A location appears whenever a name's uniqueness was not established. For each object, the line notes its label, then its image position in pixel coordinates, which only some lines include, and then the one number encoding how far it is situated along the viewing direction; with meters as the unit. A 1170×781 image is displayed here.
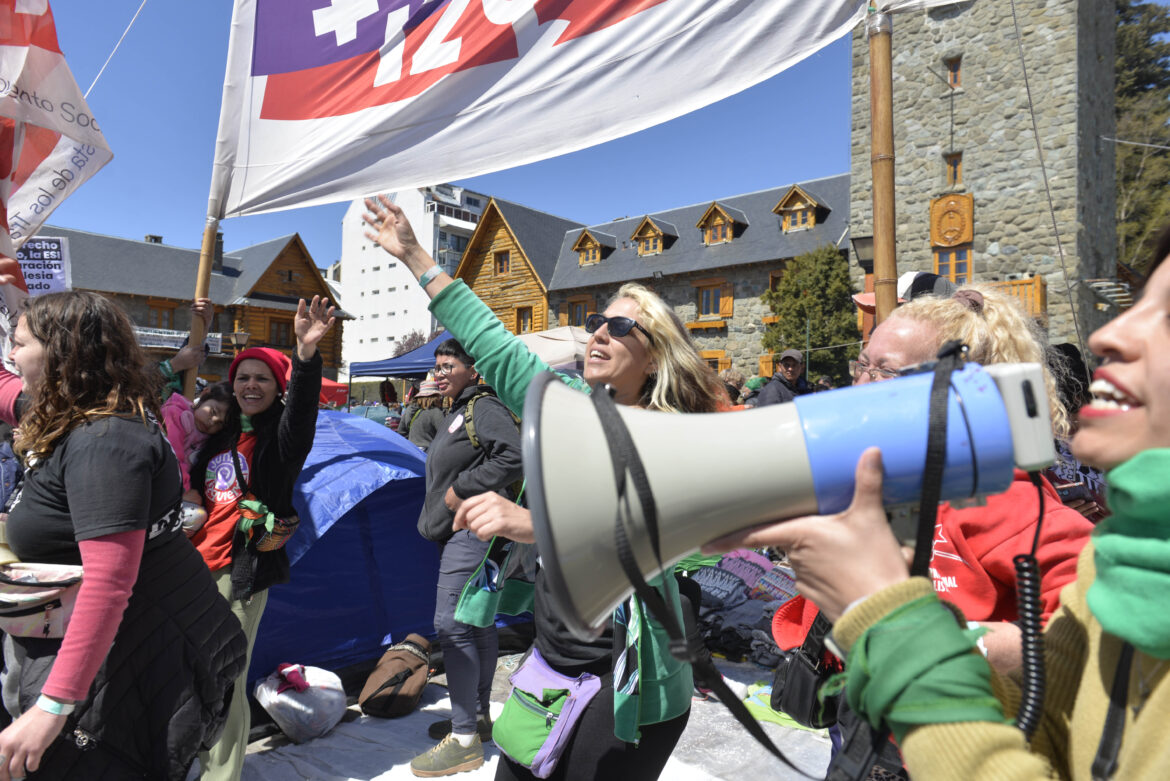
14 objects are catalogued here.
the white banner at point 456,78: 2.29
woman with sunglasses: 1.63
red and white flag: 2.64
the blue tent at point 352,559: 3.93
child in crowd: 2.96
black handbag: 1.66
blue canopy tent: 14.13
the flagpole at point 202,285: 2.84
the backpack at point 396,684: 3.75
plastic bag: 3.46
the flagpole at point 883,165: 2.24
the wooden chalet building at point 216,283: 30.52
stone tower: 14.07
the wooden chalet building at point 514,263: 27.55
